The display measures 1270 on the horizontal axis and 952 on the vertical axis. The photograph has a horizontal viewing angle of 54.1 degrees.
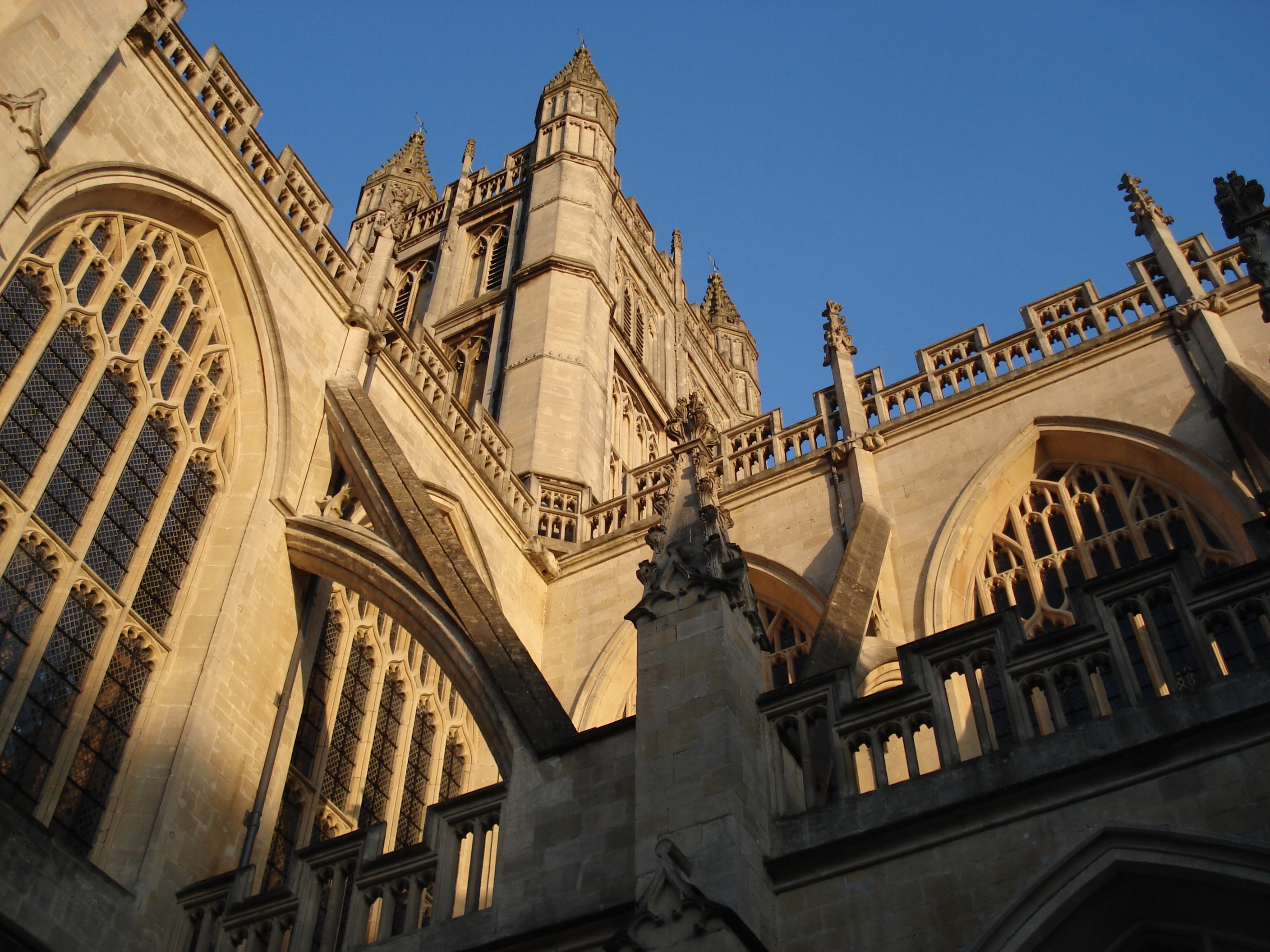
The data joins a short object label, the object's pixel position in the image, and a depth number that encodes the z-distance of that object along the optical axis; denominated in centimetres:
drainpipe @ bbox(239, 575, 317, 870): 950
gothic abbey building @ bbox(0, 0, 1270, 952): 603
